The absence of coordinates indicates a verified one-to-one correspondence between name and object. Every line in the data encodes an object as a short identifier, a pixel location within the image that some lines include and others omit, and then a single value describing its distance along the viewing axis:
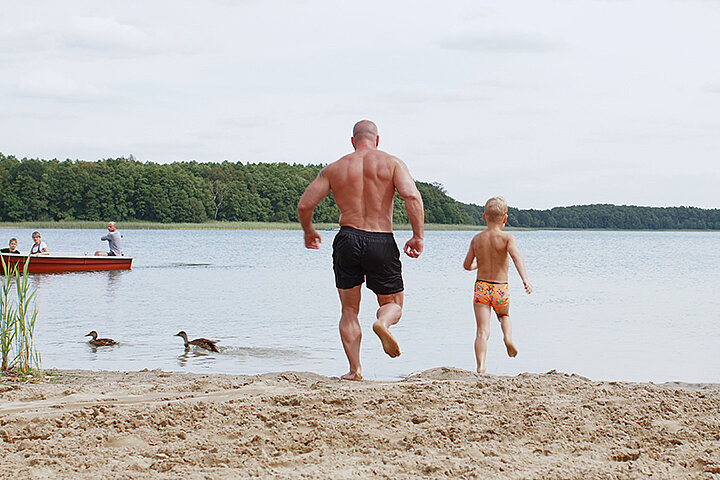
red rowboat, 21.61
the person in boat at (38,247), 21.36
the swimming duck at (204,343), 9.53
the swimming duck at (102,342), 9.80
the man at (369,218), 6.01
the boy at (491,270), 6.87
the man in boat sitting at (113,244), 23.44
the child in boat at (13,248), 19.28
